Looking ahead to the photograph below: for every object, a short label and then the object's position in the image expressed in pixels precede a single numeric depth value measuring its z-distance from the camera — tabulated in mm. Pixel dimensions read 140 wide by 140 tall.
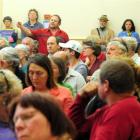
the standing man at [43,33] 11050
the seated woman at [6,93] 3664
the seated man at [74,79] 6126
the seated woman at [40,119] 2379
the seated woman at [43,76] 4863
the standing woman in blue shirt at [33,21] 13206
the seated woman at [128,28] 12651
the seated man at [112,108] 3363
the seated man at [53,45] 8479
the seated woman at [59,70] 5358
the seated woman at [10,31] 12328
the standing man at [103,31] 13008
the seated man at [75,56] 7144
